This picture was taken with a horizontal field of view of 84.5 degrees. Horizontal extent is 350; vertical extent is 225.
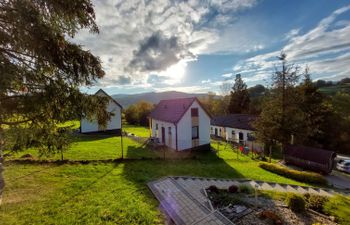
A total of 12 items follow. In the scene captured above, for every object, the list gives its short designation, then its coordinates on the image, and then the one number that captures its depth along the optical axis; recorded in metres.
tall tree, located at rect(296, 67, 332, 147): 27.66
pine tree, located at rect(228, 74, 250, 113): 43.78
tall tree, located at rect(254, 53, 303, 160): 19.38
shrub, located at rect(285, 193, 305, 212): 7.19
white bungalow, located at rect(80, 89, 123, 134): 26.09
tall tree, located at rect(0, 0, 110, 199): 4.25
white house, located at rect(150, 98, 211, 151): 19.12
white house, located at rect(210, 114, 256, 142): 29.28
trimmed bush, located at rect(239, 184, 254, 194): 9.21
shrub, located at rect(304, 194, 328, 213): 7.39
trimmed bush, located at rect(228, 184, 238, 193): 9.12
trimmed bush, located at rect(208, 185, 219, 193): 9.18
